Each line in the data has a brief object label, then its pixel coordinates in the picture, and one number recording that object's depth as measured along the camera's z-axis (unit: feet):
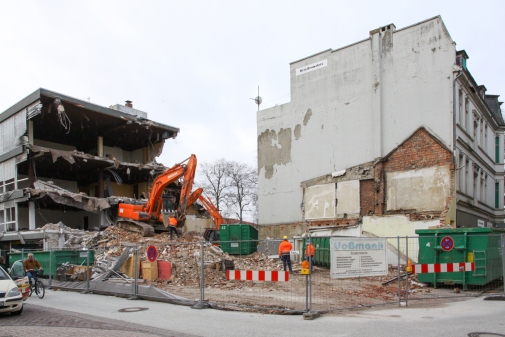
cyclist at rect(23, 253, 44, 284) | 47.14
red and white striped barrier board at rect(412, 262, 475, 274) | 37.96
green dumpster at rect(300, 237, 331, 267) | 67.23
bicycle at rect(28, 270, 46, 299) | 46.78
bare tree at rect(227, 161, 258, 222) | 204.74
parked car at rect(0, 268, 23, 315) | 33.87
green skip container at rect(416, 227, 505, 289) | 44.65
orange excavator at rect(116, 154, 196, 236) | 81.30
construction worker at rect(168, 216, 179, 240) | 77.71
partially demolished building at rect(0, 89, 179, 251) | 102.94
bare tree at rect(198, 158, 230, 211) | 204.85
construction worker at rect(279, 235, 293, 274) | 58.03
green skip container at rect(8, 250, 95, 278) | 58.08
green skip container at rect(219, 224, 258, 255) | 85.97
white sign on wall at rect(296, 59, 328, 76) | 86.91
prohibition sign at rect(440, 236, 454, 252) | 43.04
